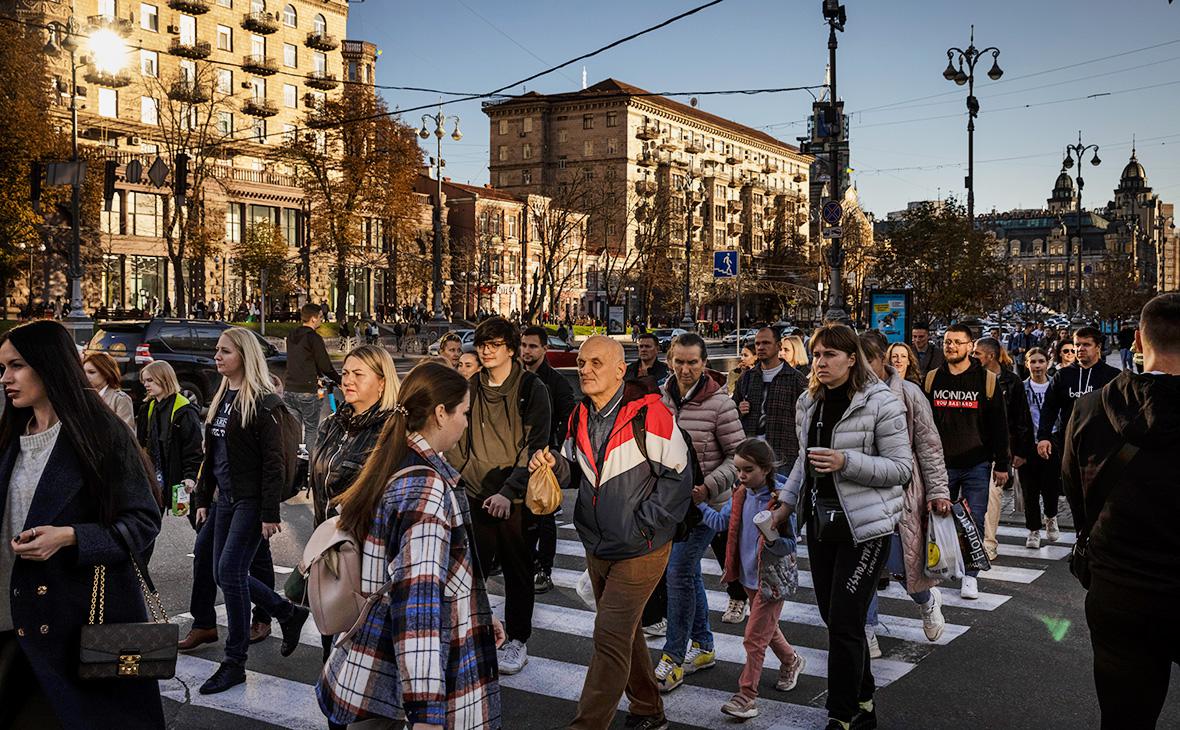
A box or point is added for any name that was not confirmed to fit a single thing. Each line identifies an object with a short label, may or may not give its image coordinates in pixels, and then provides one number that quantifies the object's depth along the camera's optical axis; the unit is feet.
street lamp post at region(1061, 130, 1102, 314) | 173.78
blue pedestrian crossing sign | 95.81
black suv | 71.46
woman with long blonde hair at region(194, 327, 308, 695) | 21.36
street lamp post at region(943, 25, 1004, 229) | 108.68
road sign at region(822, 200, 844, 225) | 82.74
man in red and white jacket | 17.15
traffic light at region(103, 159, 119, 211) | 101.22
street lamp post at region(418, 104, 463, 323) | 133.49
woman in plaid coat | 11.41
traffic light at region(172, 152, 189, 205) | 97.81
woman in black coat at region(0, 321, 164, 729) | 12.28
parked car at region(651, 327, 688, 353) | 170.16
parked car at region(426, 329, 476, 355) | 136.46
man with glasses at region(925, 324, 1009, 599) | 30.37
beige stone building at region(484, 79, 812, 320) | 317.63
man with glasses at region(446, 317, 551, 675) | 23.09
